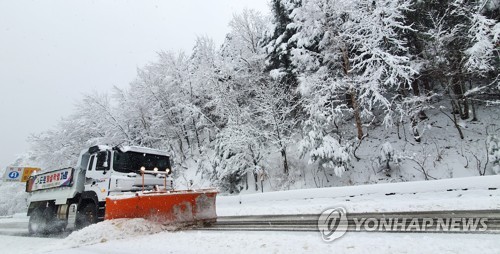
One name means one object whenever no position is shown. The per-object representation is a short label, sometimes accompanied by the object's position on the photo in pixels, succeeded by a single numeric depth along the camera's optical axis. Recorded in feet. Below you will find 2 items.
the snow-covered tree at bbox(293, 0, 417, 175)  52.01
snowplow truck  25.31
